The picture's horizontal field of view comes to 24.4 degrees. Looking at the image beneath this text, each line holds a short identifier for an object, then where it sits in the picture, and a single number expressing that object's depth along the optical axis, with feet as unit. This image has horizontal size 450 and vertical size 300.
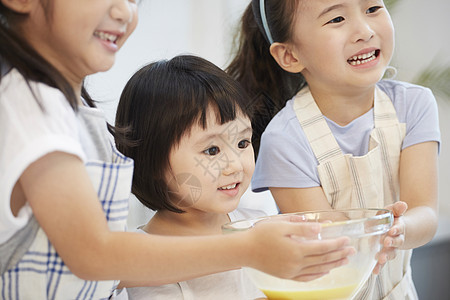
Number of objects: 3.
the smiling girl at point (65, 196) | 3.33
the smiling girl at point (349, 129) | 4.45
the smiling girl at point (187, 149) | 4.09
